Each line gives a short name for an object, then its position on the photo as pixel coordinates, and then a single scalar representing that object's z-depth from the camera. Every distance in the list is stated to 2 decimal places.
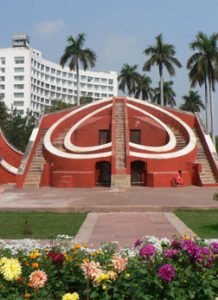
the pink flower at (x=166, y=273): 3.01
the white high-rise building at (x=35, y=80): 89.25
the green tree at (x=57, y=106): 45.64
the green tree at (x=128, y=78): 51.16
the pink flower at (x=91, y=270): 3.06
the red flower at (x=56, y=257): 3.42
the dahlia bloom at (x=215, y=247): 3.53
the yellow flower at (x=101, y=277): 3.02
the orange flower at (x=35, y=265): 3.34
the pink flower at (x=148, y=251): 3.34
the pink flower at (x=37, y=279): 3.01
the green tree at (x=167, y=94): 56.34
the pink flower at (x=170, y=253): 3.34
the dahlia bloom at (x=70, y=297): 2.77
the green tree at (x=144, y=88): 53.09
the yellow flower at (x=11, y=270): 3.04
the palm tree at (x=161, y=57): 40.31
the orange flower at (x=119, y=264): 3.22
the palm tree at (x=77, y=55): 39.91
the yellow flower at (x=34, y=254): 3.58
